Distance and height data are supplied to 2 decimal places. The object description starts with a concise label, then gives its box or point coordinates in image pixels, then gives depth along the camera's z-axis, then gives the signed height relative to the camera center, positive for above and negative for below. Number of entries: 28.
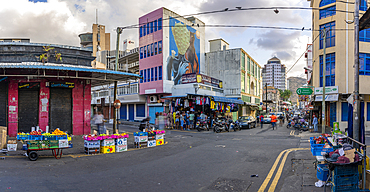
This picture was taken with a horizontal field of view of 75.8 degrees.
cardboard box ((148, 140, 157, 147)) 13.61 -2.59
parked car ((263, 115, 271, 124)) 39.34 -3.58
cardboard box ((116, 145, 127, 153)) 11.94 -2.54
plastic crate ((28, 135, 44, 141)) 9.59 -1.61
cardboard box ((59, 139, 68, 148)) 10.03 -1.92
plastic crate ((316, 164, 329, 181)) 5.84 -1.81
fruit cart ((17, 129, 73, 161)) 9.53 -1.82
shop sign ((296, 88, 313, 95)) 23.86 +0.77
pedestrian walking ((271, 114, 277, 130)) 27.39 -2.40
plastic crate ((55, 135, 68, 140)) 9.99 -1.65
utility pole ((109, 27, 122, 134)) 17.66 +4.16
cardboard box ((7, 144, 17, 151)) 10.58 -2.20
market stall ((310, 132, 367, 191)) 5.10 -1.54
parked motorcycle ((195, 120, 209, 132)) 24.50 -2.81
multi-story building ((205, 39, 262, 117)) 42.41 +5.41
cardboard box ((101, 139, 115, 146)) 11.58 -2.17
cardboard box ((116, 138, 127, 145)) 11.95 -2.20
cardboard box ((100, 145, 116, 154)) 11.57 -2.51
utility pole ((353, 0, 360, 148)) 9.05 +0.35
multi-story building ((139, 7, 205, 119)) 33.91 +6.51
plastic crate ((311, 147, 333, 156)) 7.72 -1.72
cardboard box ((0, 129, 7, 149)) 10.21 -1.77
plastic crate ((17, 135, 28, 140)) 9.86 -1.64
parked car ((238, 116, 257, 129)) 28.18 -2.84
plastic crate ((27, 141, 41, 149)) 9.46 -1.88
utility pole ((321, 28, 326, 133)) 21.17 -0.82
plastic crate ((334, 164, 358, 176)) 5.10 -1.53
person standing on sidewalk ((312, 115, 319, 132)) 24.33 -2.62
